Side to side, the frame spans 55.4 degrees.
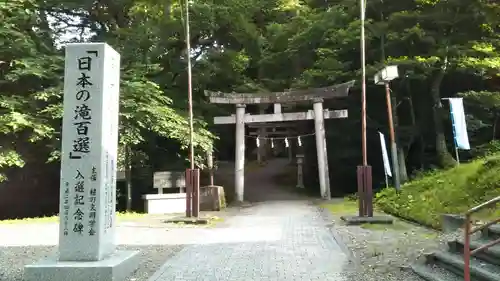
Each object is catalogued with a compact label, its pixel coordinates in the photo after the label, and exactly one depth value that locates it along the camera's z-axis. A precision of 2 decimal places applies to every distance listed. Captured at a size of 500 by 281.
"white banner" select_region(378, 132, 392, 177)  16.89
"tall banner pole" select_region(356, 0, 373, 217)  13.16
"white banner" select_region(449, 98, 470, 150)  14.14
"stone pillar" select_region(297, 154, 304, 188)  26.00
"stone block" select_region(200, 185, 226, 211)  17.84
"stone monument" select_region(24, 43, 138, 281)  6.80
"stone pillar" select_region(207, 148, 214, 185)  19.17
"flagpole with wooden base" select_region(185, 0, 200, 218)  14.10
